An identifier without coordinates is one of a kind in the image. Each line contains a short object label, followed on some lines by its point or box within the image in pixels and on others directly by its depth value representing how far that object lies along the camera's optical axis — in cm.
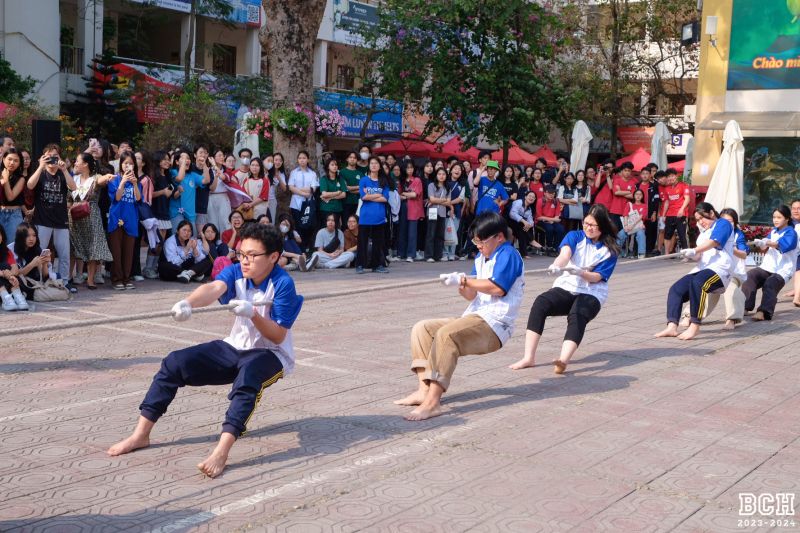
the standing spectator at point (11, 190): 1056
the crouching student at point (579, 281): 783
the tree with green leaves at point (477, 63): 1959
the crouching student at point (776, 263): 1127
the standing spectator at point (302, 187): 1481
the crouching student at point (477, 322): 637
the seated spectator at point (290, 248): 1401
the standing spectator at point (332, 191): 1486
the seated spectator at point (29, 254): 1012
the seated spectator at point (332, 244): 1480
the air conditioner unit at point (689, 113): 3073
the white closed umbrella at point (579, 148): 2148
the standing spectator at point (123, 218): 1159
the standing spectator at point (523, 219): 1756
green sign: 2036
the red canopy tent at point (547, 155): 3058
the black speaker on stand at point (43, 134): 1111
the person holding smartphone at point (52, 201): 1071
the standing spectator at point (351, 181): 1525
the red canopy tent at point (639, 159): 2758
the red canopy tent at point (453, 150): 2629
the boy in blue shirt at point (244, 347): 520
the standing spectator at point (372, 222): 1422
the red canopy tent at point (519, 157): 2747
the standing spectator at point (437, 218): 1628
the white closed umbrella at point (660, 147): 2214
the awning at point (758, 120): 1991
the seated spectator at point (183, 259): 1232
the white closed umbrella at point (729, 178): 1792
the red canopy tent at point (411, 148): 2514
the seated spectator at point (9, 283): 974
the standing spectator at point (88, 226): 1134
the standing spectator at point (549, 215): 1862
